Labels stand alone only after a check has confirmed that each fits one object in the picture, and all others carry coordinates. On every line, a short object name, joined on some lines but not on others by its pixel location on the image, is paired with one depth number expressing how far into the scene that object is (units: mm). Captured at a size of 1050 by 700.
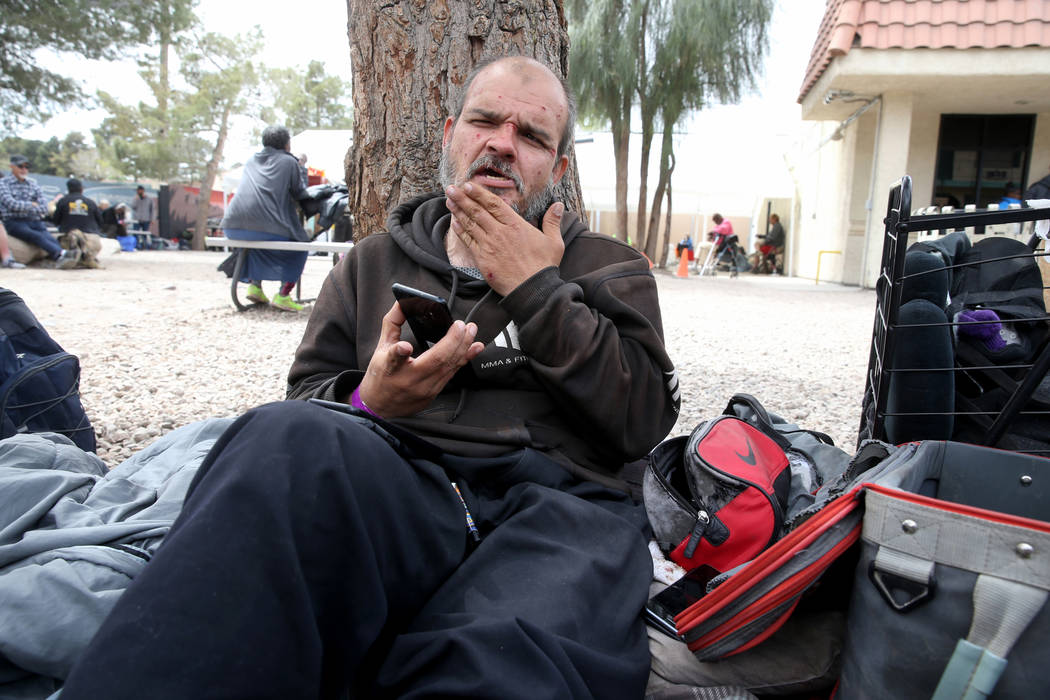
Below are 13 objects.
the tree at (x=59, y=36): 13891
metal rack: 1781
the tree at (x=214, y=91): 24464
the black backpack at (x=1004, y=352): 1963
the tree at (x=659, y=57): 14156
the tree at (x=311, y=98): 51219
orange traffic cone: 16531
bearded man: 927
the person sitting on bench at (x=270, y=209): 6770
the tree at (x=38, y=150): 48362
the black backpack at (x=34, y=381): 2275
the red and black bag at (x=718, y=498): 1454
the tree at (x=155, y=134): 26938
